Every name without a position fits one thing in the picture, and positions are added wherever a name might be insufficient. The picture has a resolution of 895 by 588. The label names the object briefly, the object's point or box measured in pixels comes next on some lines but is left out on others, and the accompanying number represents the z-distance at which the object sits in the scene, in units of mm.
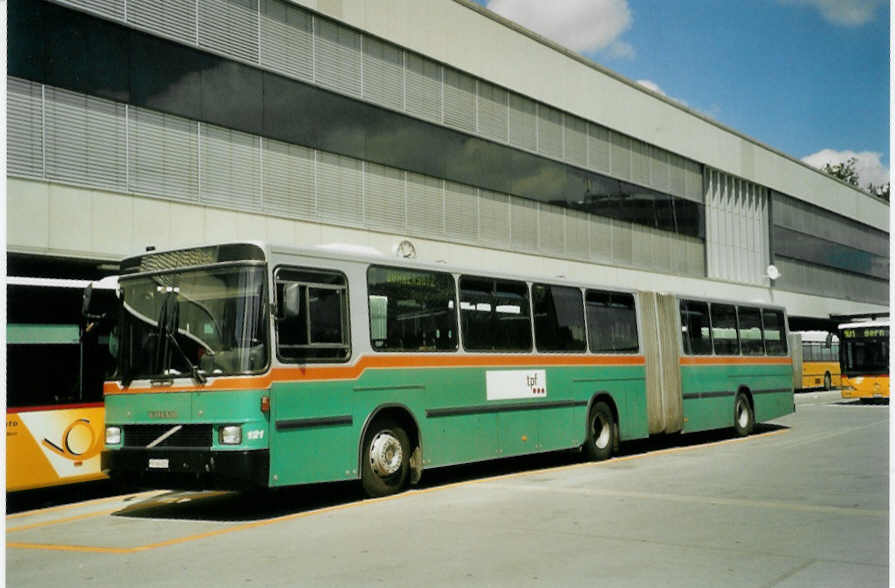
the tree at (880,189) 74450
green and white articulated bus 10602
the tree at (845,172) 82938
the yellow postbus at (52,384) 12102
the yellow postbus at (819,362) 46469
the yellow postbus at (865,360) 33188
